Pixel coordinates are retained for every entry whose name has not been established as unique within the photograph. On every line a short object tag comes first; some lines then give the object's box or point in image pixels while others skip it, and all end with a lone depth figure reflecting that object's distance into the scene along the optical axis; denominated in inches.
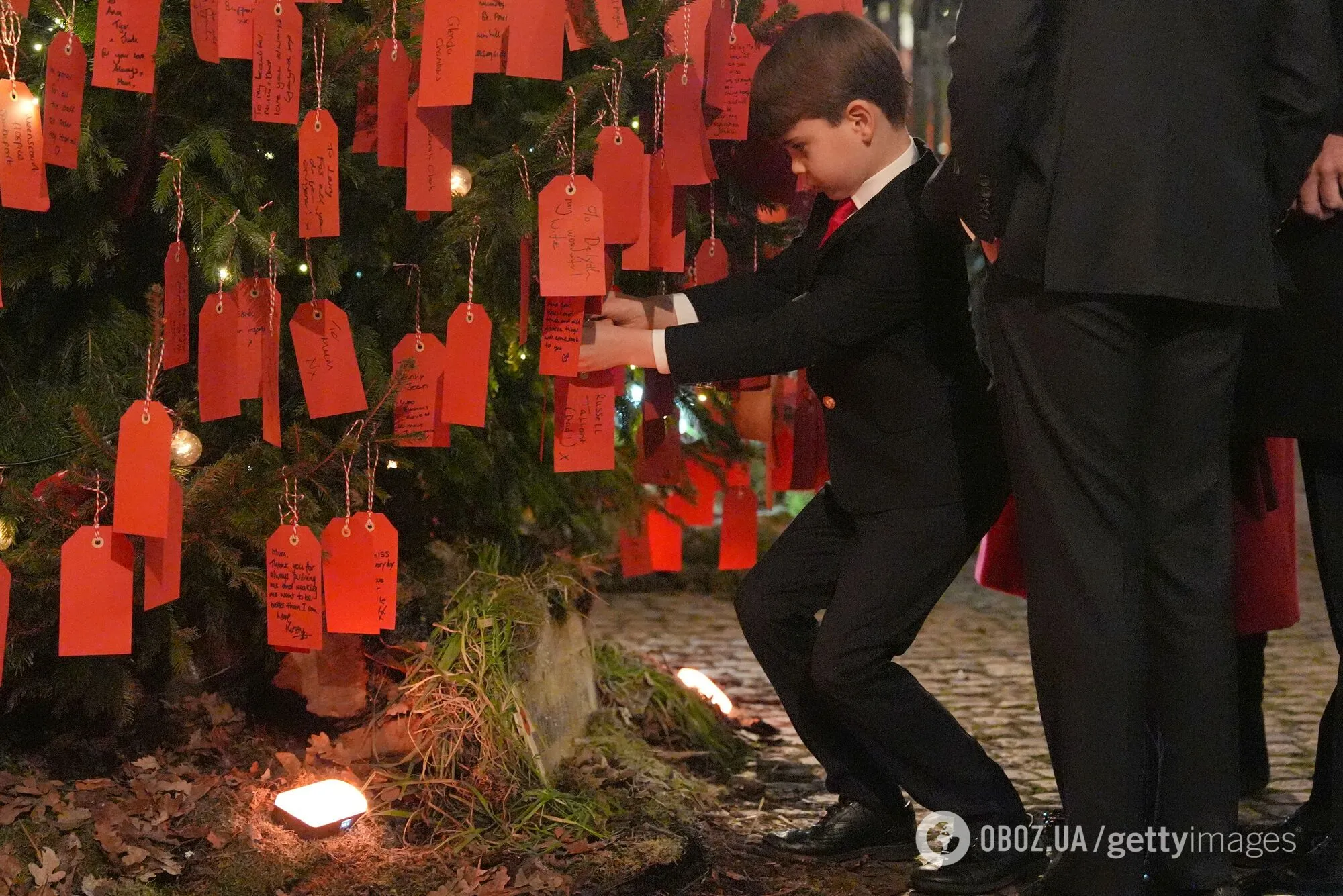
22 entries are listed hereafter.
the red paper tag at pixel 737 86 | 102.6
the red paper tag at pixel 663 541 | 130.8
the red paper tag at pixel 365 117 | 97.1
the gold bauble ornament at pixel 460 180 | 103.6
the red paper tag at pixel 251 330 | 93.7
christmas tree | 89.1
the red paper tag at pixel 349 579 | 95.7
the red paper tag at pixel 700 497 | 128.6
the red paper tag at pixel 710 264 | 108.7
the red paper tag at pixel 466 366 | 97.3
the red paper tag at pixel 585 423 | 100.8
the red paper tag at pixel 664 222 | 101.7
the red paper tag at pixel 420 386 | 98.7
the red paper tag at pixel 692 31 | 101.6
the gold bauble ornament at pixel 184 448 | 92.8
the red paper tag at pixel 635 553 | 128.2
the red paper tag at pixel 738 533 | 121.2
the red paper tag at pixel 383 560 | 95.7
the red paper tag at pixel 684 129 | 99.8
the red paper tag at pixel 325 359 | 95.0
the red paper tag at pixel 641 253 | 99.6
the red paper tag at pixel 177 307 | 92.0
